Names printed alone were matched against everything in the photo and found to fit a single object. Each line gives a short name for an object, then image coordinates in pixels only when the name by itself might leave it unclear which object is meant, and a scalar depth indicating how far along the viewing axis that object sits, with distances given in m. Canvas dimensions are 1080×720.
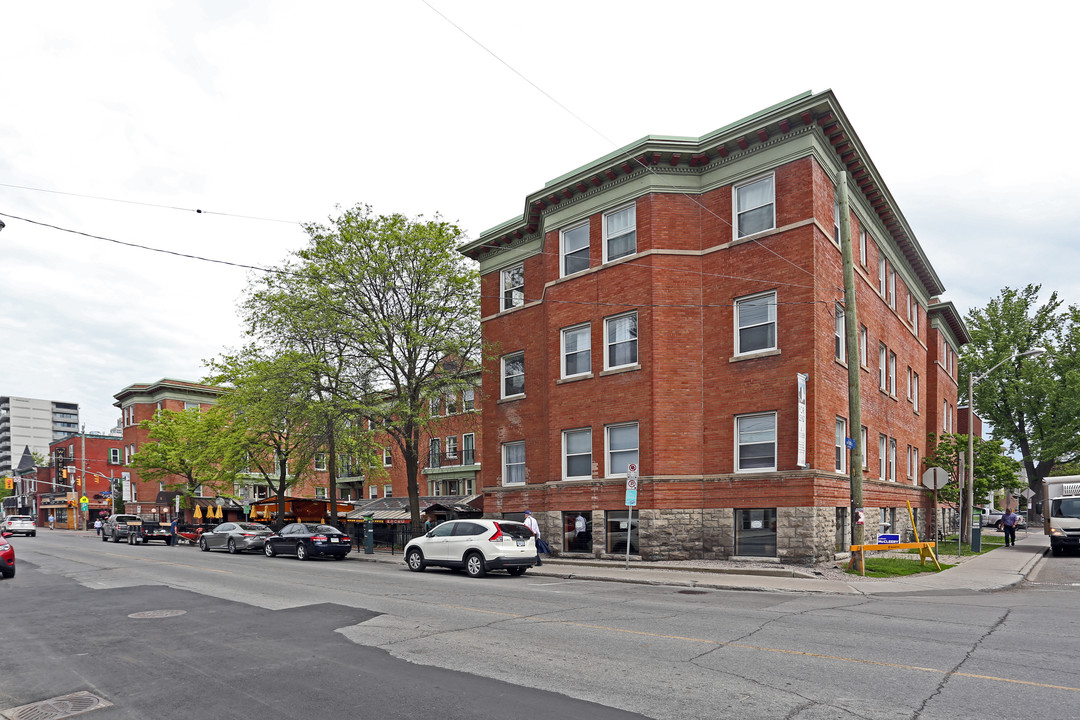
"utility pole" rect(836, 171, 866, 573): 18.84
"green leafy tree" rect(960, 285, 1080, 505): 52.91
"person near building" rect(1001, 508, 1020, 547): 33.38
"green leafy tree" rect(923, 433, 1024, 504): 33.31
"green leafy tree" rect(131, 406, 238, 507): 45.66
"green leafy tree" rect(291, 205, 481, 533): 28.23
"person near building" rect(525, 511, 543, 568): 24.14
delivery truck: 28.78
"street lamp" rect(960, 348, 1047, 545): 29.72
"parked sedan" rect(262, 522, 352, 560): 28.56
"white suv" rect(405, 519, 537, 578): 19.61
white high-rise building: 177.50
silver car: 34.03
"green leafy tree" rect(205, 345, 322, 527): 28.94
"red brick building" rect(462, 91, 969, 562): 21.41
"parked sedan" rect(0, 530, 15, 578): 20.02
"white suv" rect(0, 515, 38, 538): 56.66
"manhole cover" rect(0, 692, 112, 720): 6.96
